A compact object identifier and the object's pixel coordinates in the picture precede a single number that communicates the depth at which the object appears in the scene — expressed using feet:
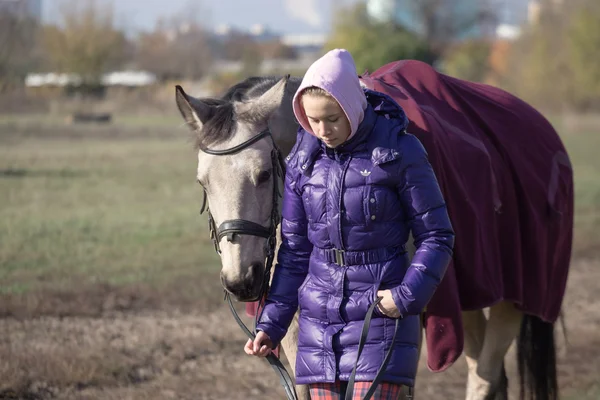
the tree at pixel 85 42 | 215.51
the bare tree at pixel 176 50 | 302.35
